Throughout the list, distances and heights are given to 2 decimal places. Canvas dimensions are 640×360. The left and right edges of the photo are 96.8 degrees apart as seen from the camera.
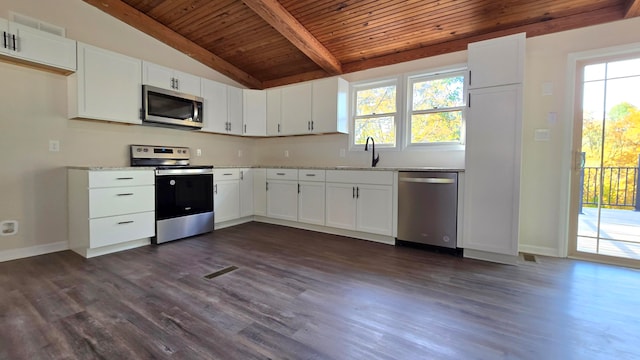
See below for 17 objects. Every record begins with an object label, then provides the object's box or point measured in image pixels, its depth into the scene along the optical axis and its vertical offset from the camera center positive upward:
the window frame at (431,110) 3.49 +0.80
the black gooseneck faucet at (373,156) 4.00 +0.22
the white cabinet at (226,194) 3.98 -0.36
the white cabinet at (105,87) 2.94 +0.89
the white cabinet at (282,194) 4.16 -0.35
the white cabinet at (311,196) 3.90 -0.36
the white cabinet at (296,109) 4.35 +0.96
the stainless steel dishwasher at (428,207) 2.97 -0.38
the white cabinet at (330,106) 4.11 +0.96
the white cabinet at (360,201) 3.37 -0.37
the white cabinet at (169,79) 3.43 +1.16
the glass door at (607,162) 2.74 +0.12
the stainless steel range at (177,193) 3.32 -0.30
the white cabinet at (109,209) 2.79 -0.43
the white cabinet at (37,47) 2.49 +1.13
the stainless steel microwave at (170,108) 3.41 +0.78
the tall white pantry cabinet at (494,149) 2.67 +0.23
